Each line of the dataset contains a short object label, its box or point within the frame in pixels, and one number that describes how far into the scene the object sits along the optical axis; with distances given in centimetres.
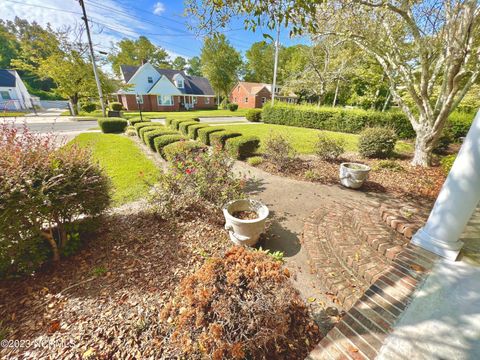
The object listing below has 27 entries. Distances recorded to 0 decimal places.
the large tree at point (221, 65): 3667
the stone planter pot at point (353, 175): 552
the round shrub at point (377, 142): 801
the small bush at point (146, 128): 1029
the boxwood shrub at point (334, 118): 1341
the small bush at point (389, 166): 697
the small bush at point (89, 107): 2499
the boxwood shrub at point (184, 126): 1174
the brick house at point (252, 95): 3522
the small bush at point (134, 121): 1466
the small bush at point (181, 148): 576
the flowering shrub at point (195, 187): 408
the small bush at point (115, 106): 2492
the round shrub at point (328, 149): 746
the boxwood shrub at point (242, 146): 795
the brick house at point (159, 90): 2773
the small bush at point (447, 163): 613
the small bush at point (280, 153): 686
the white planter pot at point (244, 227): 319
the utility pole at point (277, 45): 1473
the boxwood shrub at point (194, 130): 1046
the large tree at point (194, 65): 6462
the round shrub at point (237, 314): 160
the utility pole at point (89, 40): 1380
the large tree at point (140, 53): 4081
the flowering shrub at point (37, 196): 240
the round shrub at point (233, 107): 3277
